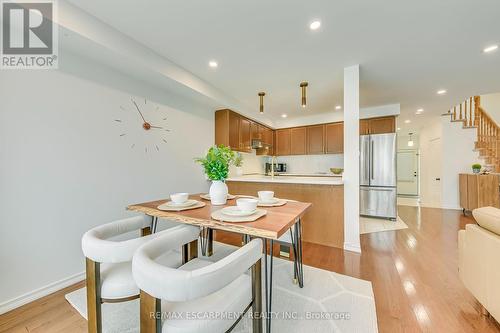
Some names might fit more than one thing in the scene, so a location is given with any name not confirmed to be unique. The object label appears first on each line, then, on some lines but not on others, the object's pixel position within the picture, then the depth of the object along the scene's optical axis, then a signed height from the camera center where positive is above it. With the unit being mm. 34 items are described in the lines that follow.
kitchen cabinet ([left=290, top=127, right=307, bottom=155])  5265 +729
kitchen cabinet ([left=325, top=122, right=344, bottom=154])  4734 +721
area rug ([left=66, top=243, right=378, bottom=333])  1406 -1169
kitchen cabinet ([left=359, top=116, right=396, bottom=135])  4297 +949
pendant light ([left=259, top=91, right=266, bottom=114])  3527 +1386
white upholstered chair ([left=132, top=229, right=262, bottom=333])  733 -579
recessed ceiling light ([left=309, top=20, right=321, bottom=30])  1854 +1397
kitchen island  2752 -567
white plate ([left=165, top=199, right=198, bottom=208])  1664 -336
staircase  4746 +905
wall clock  2461 +584
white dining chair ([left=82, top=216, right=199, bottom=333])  1058 -663
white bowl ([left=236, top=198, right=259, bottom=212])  1380 -278
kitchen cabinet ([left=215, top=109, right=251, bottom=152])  3898 +782
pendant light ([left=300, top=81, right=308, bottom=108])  3104 +1344
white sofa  1238 -658
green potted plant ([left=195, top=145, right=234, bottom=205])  1707 -21
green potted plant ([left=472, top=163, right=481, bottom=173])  4551 -28
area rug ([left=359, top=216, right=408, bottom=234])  3596 -1175
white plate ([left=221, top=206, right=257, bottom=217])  1338 -327
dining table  1136 -358
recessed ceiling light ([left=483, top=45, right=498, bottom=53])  2219 +1392
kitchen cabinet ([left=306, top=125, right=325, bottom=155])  4984 +726
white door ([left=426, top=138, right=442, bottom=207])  5559 -204
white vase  1783 -245
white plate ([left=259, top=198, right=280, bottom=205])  1735 -323
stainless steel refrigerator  4180 -196
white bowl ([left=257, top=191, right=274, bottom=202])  1789 -275
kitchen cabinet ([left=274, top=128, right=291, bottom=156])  5527 +713
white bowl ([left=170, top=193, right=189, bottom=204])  1735 -285
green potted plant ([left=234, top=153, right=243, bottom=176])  1774 +53
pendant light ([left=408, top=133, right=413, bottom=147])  7570 +964
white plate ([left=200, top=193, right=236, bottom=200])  2104 -341
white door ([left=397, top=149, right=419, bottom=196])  7430 -220
